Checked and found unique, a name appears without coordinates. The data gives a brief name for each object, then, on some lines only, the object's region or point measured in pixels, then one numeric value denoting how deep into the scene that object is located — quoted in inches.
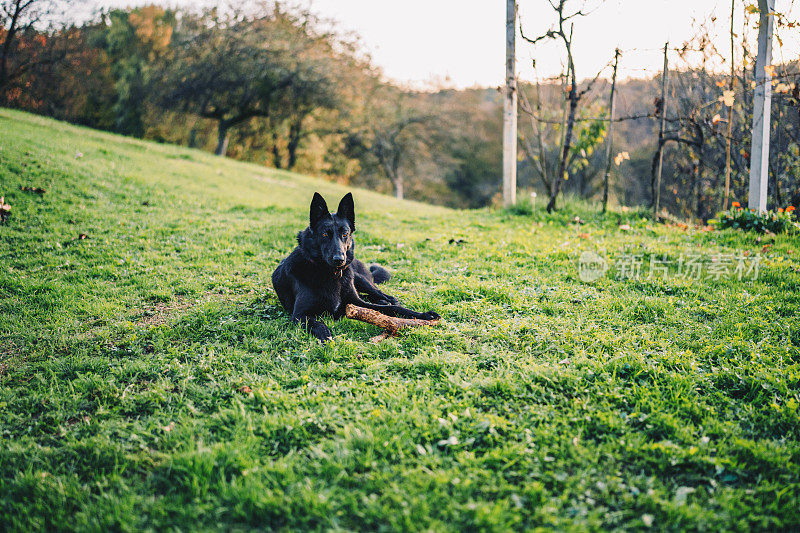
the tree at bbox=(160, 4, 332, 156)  1005.8
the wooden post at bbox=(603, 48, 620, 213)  380.8
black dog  172.1
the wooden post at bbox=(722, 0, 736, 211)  343.8
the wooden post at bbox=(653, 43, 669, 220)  350.5
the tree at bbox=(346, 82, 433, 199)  1328.7
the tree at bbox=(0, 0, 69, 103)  853.8
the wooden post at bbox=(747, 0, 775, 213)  321.4
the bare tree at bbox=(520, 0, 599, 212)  384.2
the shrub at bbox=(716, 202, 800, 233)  312.5
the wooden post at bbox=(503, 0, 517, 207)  436.1
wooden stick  170.1
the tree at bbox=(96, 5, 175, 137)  1224.2
